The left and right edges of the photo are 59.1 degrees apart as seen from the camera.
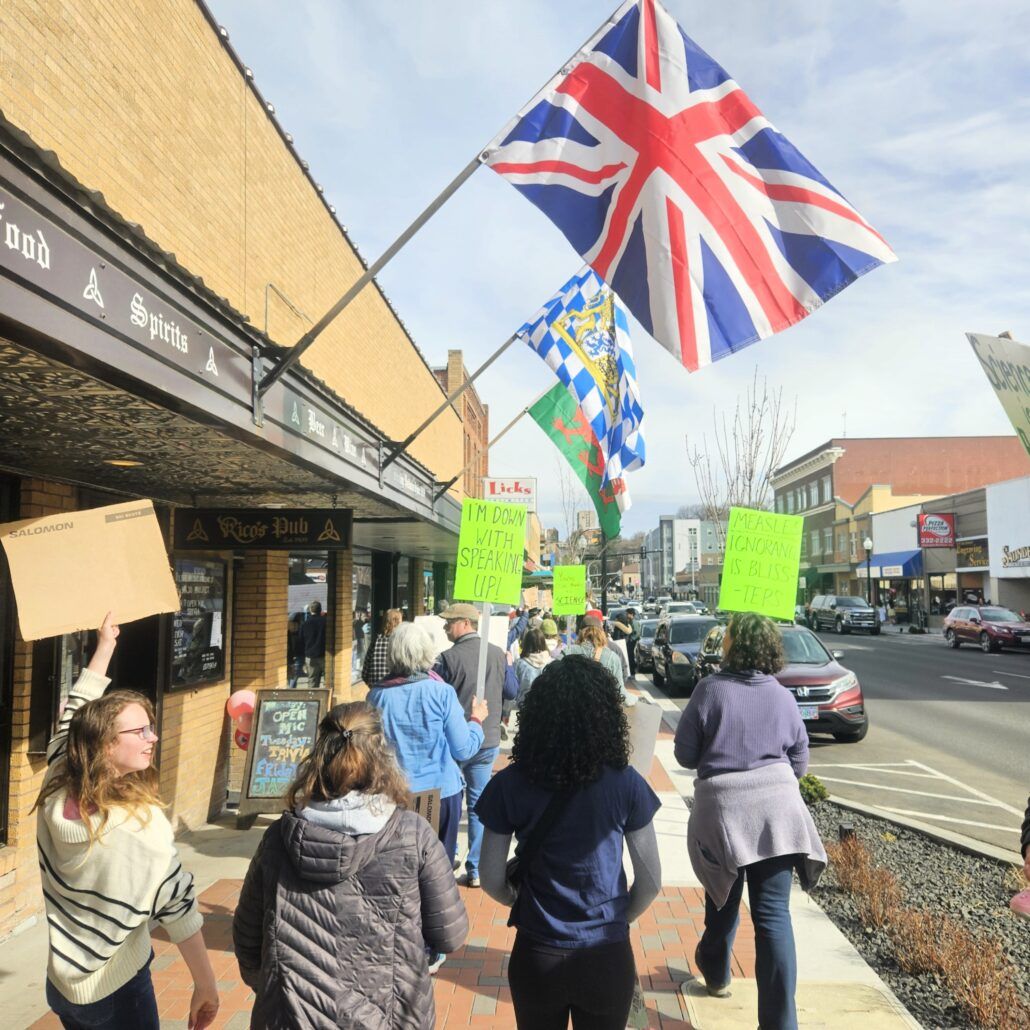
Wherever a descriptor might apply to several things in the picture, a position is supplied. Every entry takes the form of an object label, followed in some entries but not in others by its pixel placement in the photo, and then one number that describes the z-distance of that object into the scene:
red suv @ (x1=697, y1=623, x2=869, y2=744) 11.84
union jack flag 5.23
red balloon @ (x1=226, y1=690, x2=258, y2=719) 7.43
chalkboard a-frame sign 7.14
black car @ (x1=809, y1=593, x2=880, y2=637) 41.09
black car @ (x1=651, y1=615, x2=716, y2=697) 17.91
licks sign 16.30
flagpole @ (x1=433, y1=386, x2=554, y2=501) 11.85
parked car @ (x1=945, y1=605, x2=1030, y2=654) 28.61
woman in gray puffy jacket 2.40
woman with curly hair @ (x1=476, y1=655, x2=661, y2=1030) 2.79
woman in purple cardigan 3.75
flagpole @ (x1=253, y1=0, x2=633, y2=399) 4.68
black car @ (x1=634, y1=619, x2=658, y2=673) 22.97
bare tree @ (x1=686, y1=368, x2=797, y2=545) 23.75
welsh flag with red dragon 11.77
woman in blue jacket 4.68
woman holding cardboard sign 2.62
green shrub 7.79
